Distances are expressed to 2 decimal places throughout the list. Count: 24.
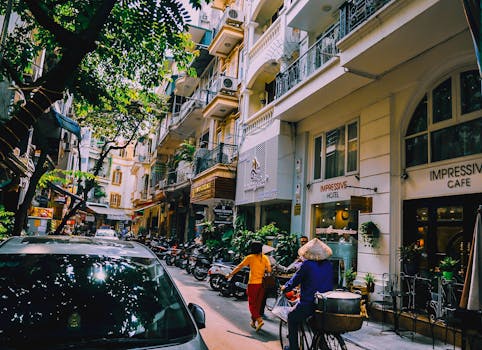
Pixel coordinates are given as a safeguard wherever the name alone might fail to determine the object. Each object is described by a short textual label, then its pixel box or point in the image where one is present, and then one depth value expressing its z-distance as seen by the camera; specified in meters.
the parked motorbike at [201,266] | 14.58
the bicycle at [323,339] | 4.64
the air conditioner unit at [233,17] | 19.84
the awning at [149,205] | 33.63
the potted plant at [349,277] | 10.03
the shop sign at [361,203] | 9.88
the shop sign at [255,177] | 15.28
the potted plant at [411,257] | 8.71
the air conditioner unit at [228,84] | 19.62
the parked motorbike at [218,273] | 11.72
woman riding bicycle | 5.06
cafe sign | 7.54
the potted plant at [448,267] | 7.35
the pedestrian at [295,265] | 8.38
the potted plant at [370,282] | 9.33
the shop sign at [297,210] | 13.59
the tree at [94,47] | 4.58
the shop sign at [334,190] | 11.46
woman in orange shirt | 7.56
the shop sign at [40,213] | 16.33
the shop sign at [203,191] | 18.20
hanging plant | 9.56
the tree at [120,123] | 19.12
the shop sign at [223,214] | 16.70
